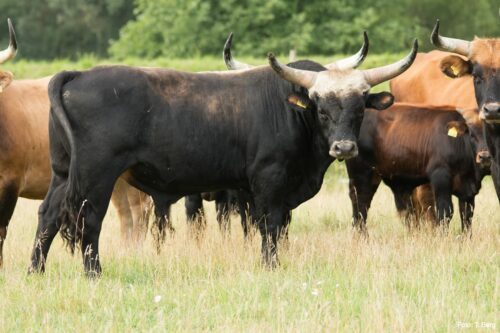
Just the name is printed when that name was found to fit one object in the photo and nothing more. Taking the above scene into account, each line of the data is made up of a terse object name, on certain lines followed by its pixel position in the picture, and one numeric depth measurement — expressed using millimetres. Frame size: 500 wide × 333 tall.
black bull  15984
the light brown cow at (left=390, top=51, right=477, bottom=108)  24500
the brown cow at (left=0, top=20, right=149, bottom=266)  18766
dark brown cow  21219
